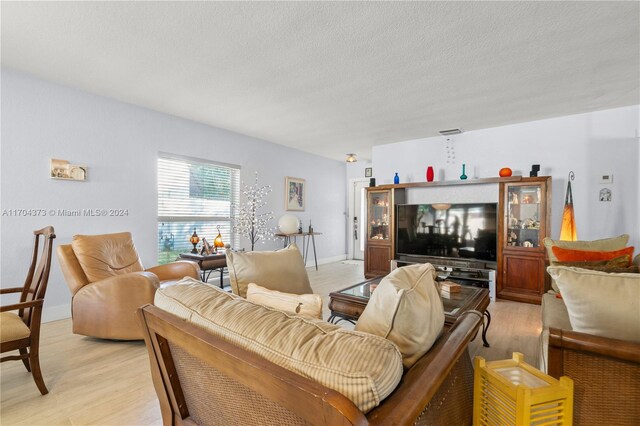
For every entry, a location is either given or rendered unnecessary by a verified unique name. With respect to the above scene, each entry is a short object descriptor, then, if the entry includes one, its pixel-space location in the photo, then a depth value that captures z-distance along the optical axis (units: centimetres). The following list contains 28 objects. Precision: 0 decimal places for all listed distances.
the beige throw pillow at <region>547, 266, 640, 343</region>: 109
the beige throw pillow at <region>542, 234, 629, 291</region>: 267
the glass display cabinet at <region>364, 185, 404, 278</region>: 518
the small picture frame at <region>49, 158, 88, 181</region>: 321
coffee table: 233
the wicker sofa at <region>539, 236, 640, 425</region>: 107
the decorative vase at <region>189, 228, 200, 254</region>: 411
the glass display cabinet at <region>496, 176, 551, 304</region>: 391
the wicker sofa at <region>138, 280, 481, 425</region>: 61
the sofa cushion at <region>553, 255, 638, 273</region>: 212
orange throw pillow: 247
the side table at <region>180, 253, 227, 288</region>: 380
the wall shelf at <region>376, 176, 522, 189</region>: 410
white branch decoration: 495
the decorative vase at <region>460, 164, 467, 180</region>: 460
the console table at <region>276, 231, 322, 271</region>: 580
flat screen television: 432
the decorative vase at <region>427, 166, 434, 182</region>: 489
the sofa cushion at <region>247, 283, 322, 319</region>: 116
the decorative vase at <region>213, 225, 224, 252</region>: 421
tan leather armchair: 257
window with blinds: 418
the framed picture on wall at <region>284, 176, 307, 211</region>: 588
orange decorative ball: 421
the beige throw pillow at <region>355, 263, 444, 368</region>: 89
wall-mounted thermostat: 382
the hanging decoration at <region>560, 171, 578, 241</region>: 369
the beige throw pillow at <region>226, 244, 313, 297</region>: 188
